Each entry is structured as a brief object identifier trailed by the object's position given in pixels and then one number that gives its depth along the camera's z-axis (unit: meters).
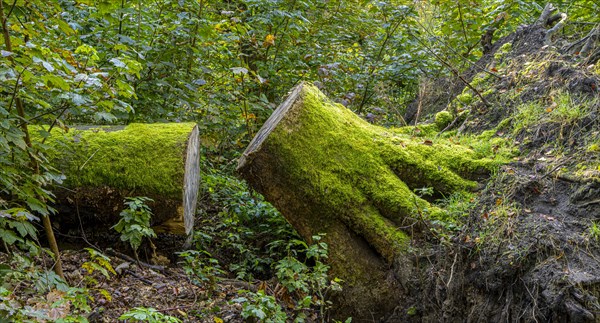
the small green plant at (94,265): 2.82
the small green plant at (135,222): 3.62
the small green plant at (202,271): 3.73
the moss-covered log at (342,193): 3.81
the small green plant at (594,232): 3.20
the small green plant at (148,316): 2.49
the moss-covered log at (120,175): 3.87
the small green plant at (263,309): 3.03
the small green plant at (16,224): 2.33
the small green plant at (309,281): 3.43
